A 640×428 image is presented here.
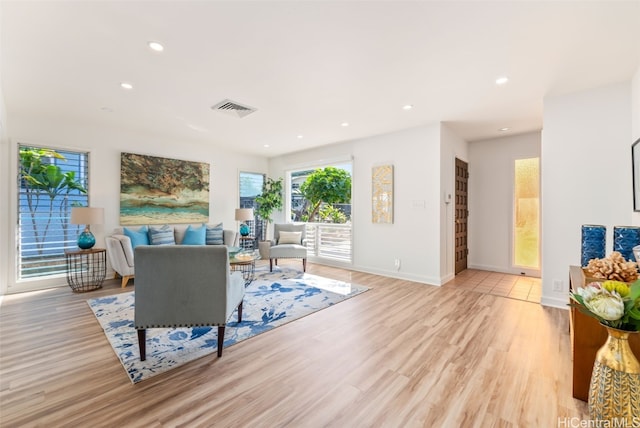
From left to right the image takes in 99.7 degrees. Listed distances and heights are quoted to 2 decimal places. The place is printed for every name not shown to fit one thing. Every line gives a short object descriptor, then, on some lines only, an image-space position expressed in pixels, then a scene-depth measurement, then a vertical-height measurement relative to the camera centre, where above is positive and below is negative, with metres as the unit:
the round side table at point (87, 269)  4.00 -0.89
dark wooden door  4.93 -0.04
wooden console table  1.65 -0.84
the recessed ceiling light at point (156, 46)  2.17 +1.36
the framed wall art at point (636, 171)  2.51 +0.38
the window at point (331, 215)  5.68 -0.07
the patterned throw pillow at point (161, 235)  4.55 -0.39
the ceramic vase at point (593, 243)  2.34 -0.27
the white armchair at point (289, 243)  5.05 -0.60
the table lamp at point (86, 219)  3.83 -0.09
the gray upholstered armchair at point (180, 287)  2.03 -0.57
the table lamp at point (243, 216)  5.62 -0.08
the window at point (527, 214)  4.68 -0.04
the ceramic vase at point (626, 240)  2.13 -0.23
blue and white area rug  2.14 -1.13
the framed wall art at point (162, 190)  4.70 +0.42
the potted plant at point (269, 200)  6.39 +0.29
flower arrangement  1.11 -0.39
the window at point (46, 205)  3.89 +0.12
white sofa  4.03 -0.63
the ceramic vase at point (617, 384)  1.14 -0.75
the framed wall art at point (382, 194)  4.71 +0.32
